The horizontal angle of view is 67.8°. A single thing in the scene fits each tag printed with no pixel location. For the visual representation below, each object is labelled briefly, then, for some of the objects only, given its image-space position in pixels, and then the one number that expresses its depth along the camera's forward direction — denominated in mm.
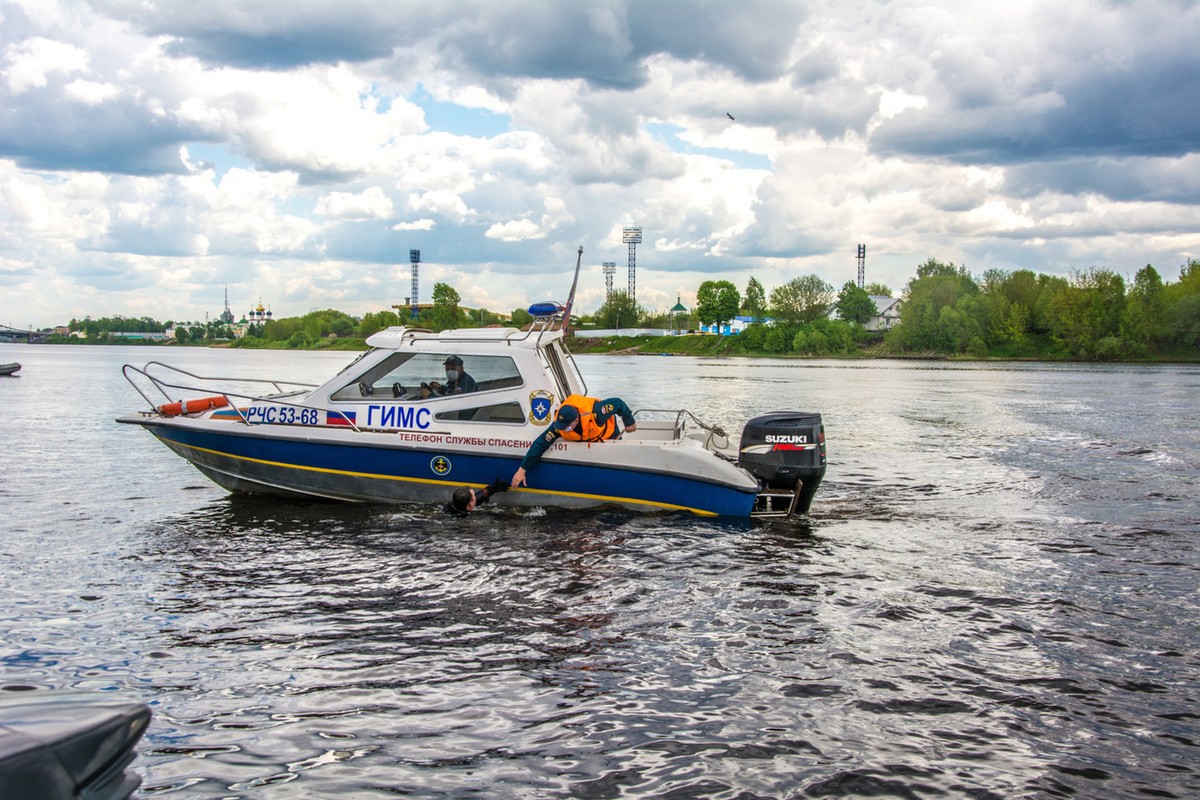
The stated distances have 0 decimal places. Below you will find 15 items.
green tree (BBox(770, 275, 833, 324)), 154250
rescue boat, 11617
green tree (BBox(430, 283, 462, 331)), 144875
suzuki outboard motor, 11539
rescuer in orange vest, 11570
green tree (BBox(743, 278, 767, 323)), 165500
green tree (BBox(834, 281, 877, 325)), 156625
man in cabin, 12508
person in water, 11727
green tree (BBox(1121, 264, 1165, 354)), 104000
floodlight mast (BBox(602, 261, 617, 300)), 185375
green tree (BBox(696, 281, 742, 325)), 162250
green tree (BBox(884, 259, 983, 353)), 115631
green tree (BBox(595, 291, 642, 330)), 179625
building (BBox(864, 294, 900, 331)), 155975
